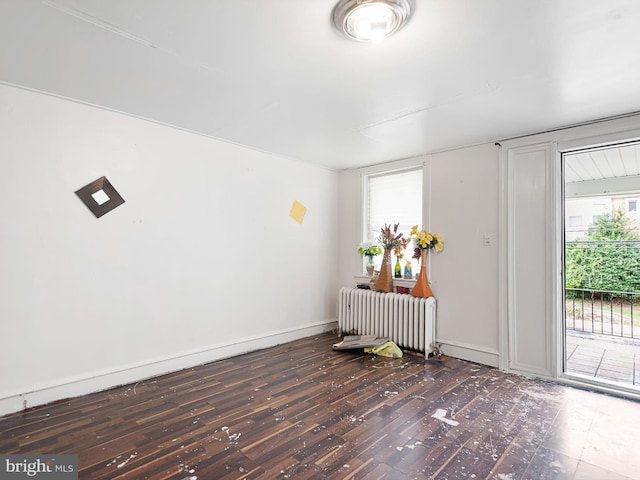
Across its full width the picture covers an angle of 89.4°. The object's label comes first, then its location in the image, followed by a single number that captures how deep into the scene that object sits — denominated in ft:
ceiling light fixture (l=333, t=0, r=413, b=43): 4.92
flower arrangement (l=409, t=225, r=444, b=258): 12.44
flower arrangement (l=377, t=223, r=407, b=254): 13.67
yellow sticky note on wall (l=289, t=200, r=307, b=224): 14.28
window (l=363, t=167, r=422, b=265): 13.66
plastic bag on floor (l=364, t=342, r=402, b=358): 12.14
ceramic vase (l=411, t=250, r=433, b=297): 12.46
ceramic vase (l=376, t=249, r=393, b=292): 13.53
